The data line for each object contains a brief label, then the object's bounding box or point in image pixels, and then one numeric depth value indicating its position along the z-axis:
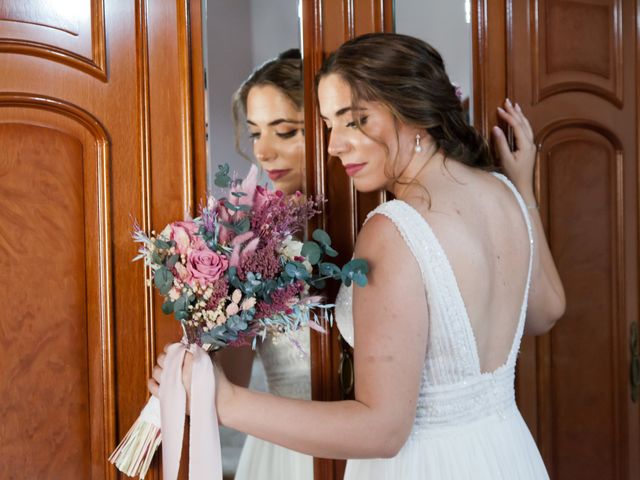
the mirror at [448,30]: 1.89
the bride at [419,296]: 1.31
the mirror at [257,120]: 1.69
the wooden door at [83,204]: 1.56
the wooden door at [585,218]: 2.09
